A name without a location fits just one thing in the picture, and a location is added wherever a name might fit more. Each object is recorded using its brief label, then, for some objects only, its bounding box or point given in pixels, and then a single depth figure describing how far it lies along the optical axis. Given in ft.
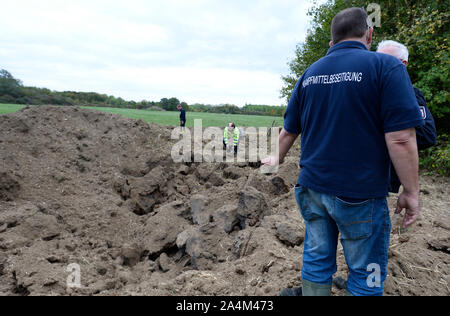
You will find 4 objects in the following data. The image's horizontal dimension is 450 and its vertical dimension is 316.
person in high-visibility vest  38.52
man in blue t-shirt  6.06
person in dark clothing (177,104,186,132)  51.28
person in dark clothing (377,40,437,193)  7.04
